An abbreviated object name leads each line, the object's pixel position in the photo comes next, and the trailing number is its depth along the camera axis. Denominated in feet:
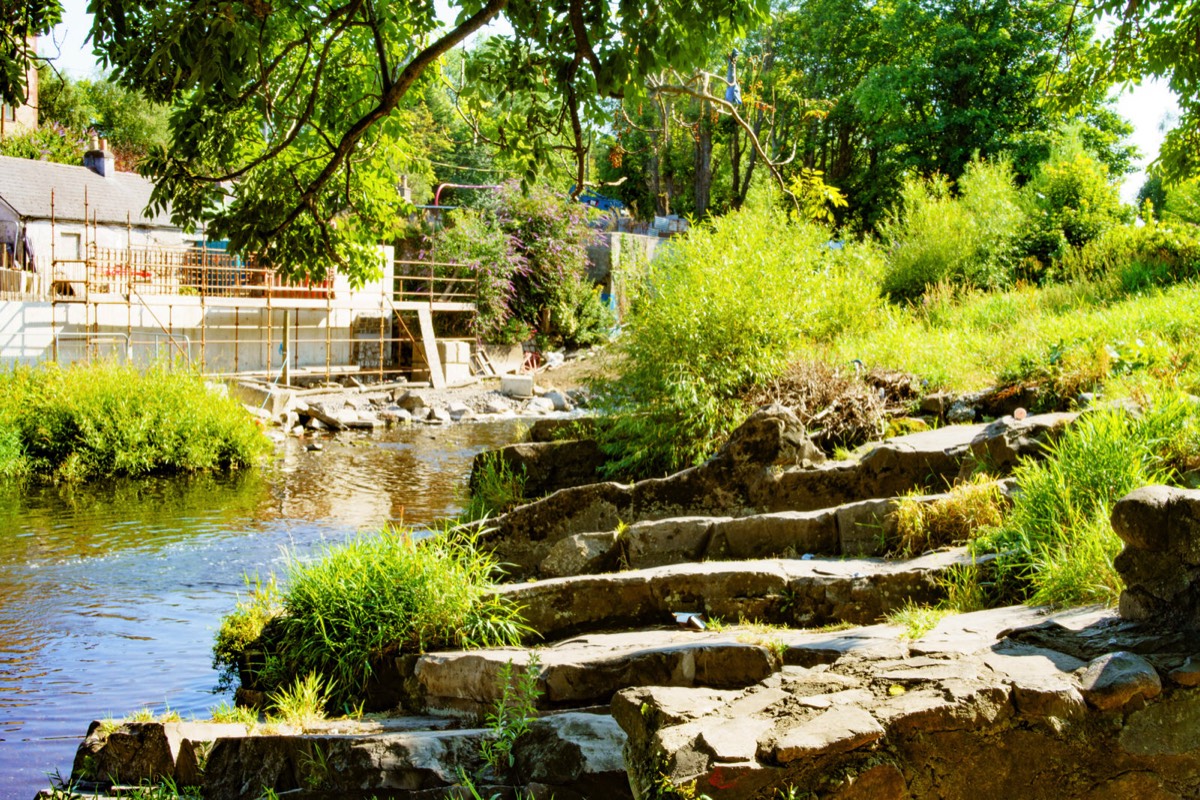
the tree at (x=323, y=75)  15.76
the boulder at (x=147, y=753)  16.47
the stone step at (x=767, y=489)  22.35
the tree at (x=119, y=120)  119.65
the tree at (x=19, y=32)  17.54
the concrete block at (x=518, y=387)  82.33
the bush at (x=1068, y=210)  55.83
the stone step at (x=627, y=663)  14.84
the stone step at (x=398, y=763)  13.70
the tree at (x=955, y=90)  95.45
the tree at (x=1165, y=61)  28.96
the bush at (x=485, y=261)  94.84
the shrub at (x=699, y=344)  33.60
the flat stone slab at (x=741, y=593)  18.13
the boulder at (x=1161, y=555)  12.43
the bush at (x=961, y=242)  53.26
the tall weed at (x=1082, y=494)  15.97
